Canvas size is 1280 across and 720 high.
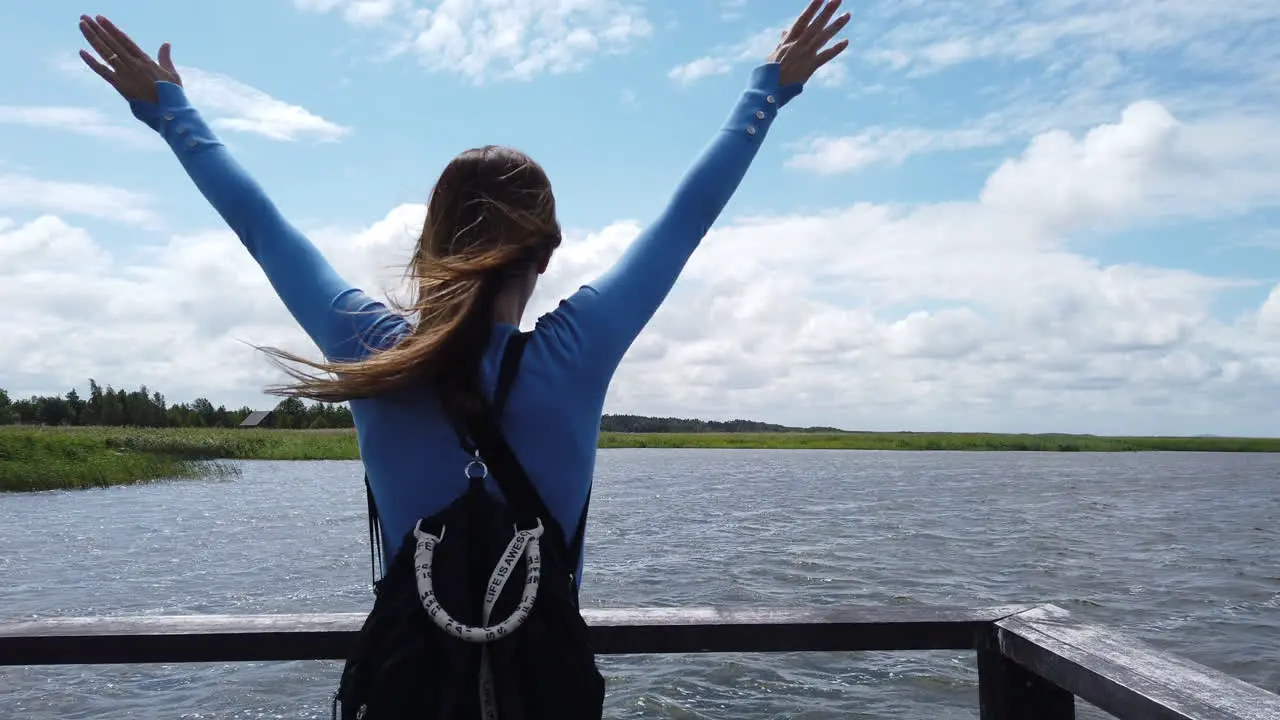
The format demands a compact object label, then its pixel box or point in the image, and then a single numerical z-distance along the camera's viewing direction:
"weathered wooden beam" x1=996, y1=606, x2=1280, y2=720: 1.99
